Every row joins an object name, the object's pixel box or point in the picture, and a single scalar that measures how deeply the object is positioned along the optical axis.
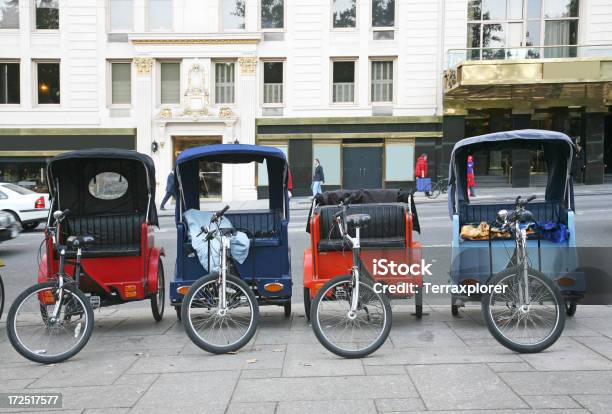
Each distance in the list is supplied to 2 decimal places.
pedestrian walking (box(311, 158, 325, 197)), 27.80
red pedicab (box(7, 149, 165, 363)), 5.77
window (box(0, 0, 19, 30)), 30.36
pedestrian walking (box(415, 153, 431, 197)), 27.34
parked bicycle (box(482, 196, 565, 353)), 5.64
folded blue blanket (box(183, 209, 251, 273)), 6.93
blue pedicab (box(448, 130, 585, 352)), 5.70
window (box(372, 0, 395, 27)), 30.64
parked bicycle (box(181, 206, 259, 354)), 5.89
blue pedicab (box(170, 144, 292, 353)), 5.96
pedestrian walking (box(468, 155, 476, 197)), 23.25
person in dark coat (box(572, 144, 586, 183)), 7.52
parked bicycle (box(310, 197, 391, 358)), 5.63
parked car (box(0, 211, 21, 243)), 10.19
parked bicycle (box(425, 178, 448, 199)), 27.67
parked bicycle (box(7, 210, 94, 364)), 5.67
